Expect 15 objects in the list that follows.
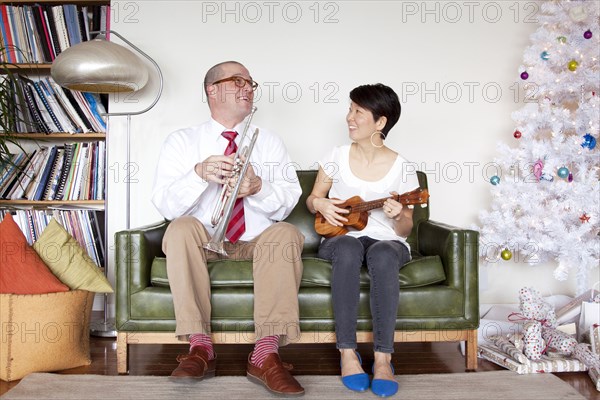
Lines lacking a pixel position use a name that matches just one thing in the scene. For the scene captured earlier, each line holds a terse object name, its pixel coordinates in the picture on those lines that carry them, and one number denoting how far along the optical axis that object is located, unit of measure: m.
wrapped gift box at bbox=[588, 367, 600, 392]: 2.24
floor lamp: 2.88
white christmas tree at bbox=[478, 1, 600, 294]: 3.09
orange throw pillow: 2.43
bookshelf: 3.45
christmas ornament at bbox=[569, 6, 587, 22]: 3.04
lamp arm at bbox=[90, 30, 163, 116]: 3.18
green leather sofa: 2.44
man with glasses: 2.30
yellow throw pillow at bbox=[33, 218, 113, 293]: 2.61
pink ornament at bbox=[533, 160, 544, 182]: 3.16
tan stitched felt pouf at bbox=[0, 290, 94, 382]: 2.35
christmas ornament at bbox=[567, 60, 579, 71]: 3.06
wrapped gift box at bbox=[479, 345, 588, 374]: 2.42
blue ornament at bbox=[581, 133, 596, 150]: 3.05
